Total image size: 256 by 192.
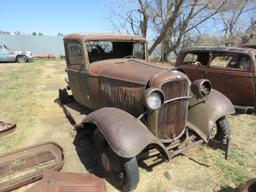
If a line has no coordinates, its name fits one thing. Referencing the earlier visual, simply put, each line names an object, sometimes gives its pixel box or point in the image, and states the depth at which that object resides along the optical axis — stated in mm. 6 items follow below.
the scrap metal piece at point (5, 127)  3450
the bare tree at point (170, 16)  10783
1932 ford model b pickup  2161
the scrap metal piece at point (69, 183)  2020
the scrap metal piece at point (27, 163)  2294
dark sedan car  4410
